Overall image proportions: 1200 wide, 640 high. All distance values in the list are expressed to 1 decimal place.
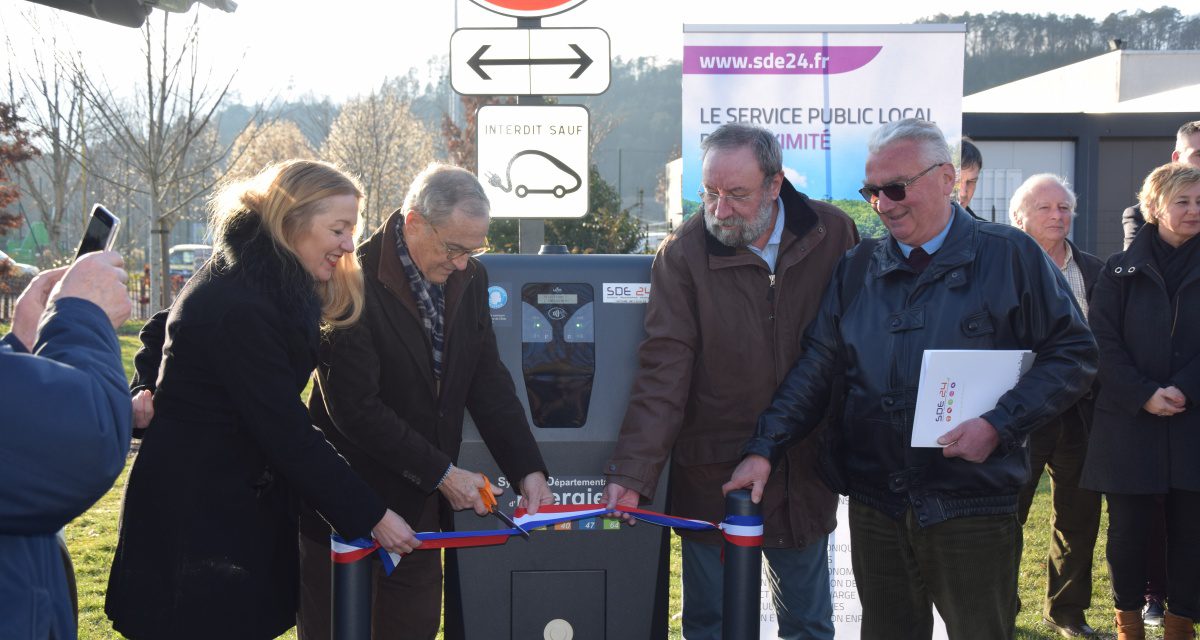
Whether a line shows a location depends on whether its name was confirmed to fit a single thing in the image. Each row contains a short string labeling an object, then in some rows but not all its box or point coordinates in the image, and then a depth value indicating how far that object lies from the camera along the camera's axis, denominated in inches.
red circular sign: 152.9
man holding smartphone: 62.2
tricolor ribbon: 96.0
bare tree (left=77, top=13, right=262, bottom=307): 446.6
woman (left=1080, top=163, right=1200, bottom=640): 147.9
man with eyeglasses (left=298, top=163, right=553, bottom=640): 106.0
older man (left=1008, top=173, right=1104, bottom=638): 166.1
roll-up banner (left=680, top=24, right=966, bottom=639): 162.2
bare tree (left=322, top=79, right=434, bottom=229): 1031.0
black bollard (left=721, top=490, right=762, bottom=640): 100.3
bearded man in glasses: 113.3
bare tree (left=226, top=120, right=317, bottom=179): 1273.4
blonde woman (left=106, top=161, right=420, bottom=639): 88.0
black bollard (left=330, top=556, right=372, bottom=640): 95.7
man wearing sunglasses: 97.0
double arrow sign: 153.4
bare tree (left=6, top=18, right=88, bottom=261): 486.0
